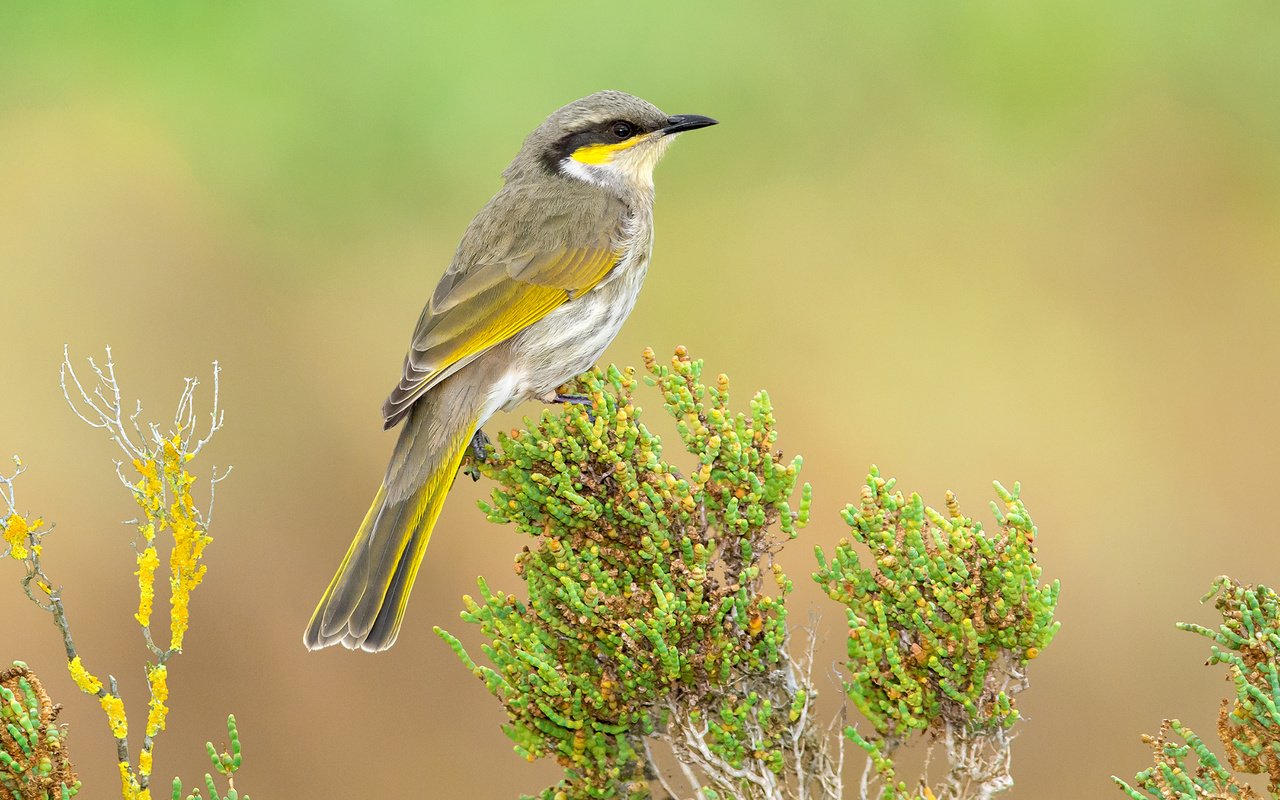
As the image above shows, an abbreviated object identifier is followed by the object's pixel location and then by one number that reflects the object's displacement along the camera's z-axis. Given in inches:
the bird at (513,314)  216.2
